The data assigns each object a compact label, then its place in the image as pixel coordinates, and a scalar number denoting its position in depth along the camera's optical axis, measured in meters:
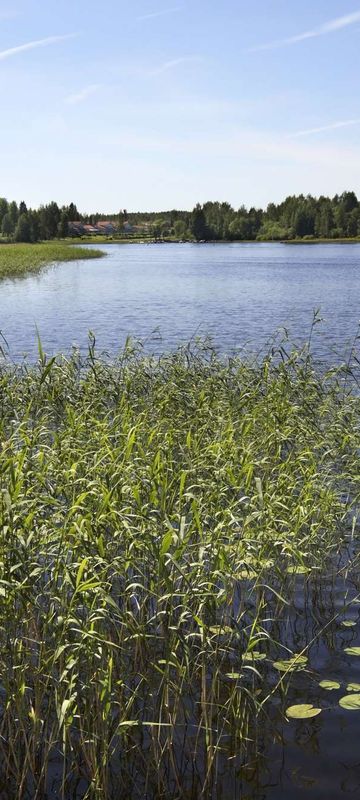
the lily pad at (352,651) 7.58
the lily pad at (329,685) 7.03
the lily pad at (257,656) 6.82
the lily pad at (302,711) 6.65
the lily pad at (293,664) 7.09
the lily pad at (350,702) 6.78
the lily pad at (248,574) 7.55
